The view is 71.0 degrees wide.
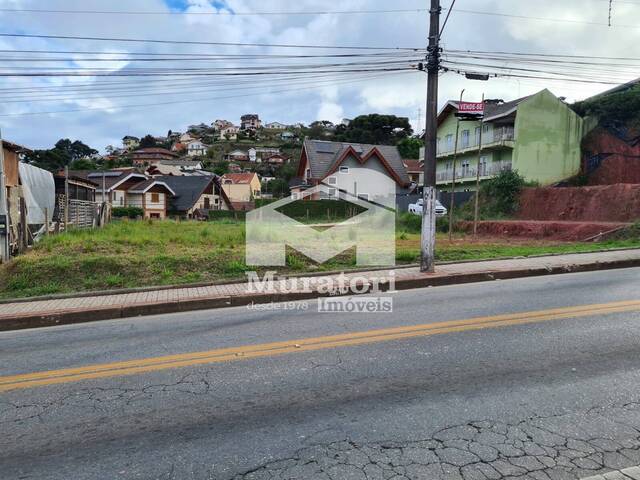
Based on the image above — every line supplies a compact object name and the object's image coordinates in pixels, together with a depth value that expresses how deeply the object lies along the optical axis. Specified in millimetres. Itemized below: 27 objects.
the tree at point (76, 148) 131450
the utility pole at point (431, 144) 10359
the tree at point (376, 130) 82562
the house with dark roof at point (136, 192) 46750
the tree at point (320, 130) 113738
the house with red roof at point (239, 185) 77581
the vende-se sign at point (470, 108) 11375
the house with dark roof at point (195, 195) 50562
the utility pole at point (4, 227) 11602
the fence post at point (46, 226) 14872
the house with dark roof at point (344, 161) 46062
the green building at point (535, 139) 38188
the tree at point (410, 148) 76125
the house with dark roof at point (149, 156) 109375
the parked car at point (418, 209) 30670
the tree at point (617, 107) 35969
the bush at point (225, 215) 43938
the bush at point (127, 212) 43031
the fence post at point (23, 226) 13125
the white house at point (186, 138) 147500
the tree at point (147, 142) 152200
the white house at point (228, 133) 159100
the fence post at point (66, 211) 16592
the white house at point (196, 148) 139550
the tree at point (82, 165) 89525
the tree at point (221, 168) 101238
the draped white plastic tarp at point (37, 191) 16719
